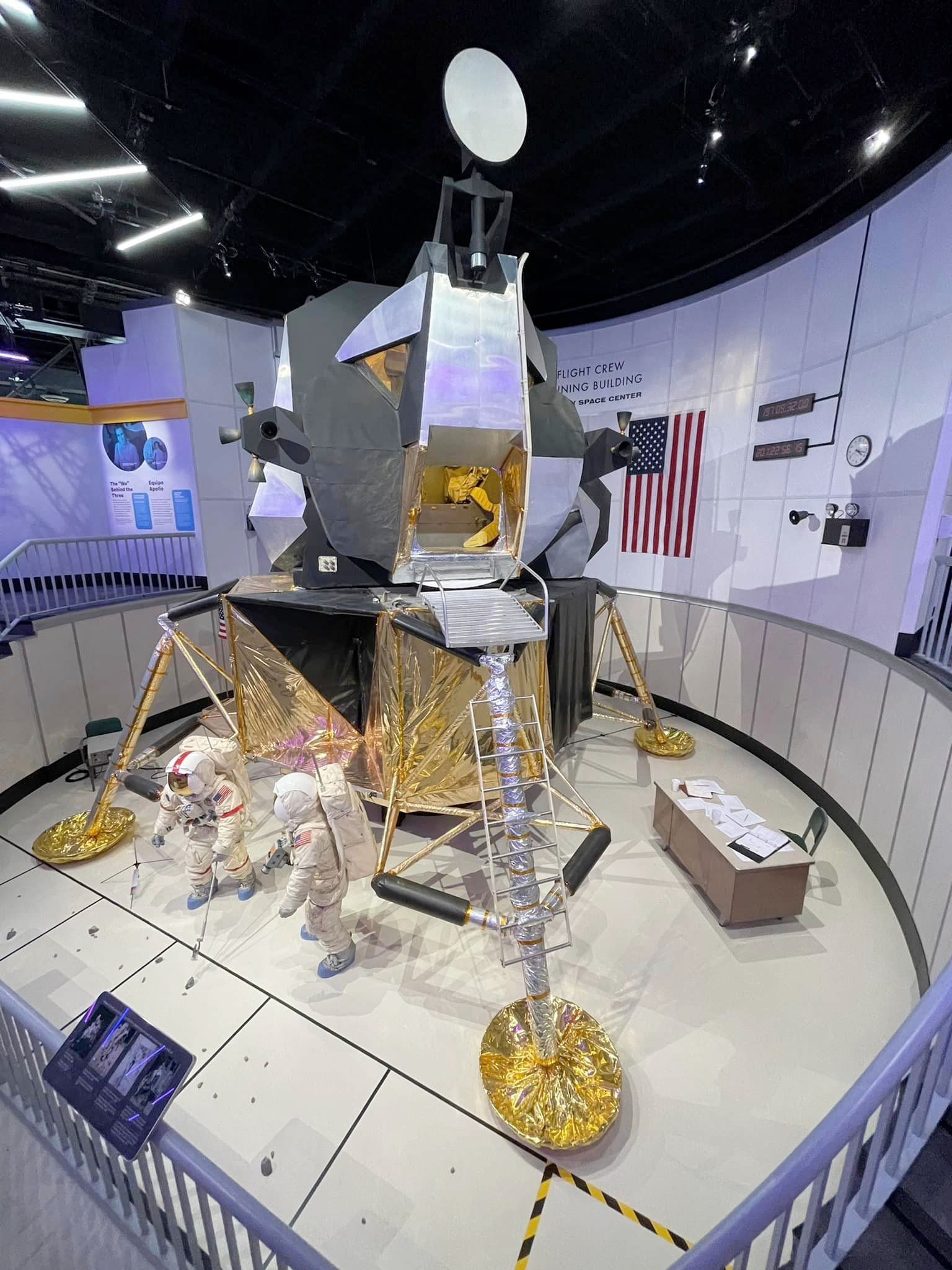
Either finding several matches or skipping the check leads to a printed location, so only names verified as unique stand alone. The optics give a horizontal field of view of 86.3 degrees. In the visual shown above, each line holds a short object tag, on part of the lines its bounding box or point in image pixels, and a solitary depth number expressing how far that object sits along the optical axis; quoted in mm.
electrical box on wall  4652
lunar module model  2816
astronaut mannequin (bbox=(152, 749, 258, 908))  3521
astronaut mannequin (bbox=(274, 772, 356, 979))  3055
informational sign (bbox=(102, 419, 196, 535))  7484
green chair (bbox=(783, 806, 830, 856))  3855
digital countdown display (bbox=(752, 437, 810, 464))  5375
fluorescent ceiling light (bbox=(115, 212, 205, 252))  5320
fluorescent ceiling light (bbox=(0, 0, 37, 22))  3184
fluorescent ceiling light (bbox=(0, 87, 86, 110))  3906
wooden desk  3568
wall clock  4676
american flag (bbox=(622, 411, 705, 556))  6660
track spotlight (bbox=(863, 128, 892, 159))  3811
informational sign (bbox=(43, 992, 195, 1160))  1612
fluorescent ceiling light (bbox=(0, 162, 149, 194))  4637
